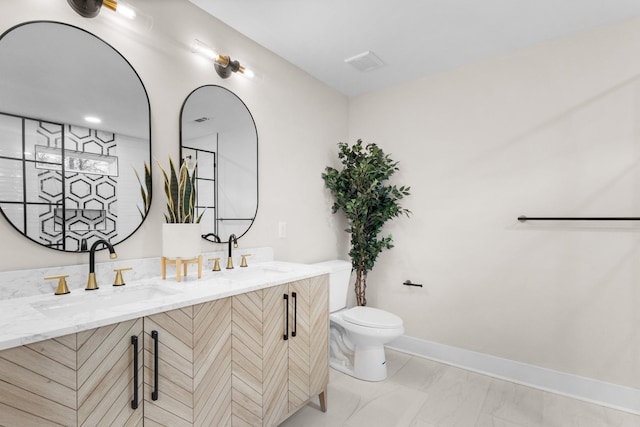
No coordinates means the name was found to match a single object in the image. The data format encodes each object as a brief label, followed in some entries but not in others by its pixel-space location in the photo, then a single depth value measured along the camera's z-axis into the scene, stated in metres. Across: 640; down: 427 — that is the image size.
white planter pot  1.54
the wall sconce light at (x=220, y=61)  1.84
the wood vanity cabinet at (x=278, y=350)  1.43
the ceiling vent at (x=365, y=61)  2.39
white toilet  2.23
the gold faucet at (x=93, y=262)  1.35
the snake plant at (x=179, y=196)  1.60
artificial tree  2.69
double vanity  0.89
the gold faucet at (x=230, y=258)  1.92
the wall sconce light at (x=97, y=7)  1.40
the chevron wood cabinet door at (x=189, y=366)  1.12
